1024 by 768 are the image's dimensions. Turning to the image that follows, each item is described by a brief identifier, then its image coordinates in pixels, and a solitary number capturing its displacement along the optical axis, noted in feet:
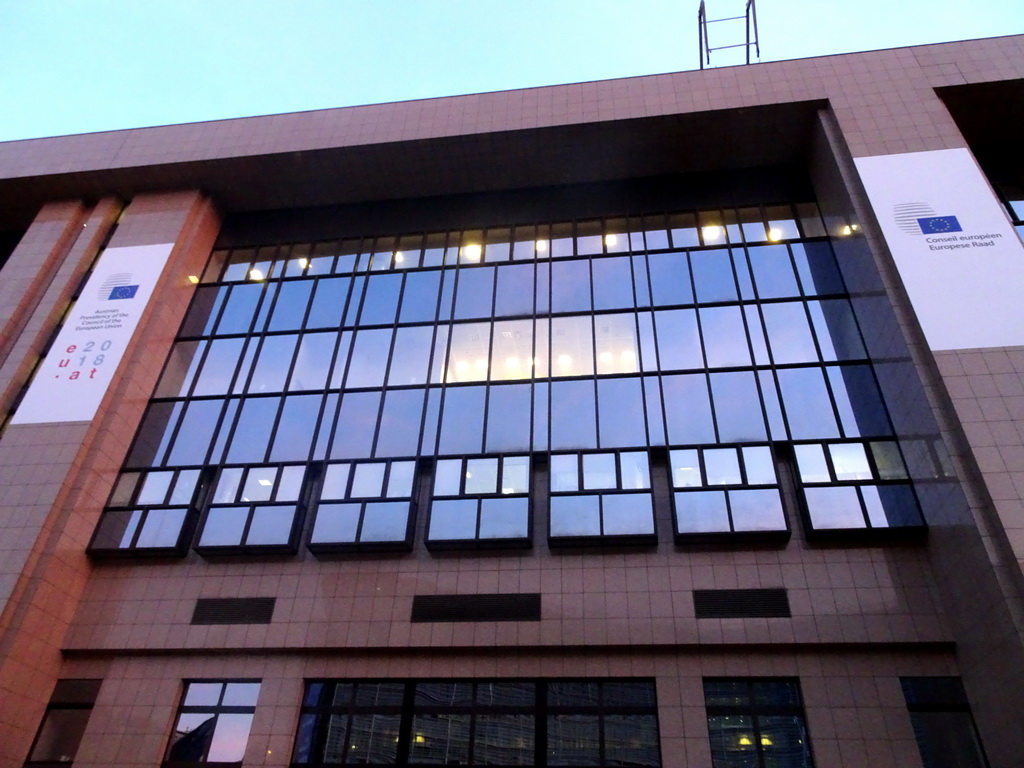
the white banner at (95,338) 59.11
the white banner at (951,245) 48.42
